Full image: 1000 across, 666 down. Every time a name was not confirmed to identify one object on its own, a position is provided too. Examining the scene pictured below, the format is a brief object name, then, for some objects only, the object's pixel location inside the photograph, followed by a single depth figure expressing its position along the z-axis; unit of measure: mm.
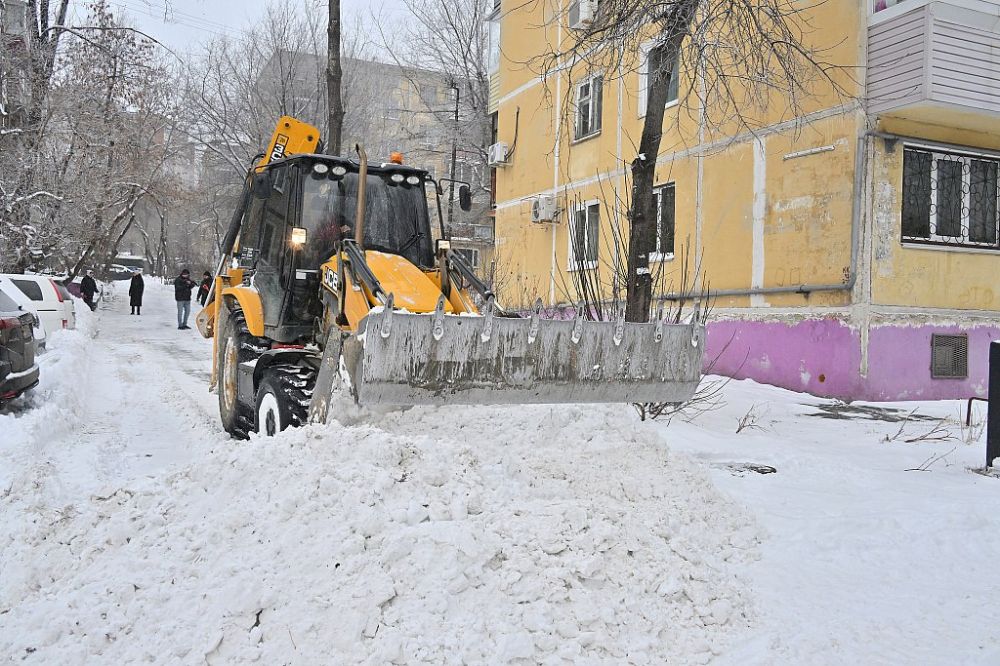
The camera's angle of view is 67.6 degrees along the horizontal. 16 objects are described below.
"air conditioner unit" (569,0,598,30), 13602
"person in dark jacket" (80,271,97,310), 26109
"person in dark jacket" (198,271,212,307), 21505
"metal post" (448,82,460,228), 28688
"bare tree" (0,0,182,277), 19516
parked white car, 13531
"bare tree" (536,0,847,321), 7730
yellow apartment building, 9688
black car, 7754
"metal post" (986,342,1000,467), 5969
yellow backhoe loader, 5109
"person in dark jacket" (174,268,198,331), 21562
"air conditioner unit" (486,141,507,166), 18438
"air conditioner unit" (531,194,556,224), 16438
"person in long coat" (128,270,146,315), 27844
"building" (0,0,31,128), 18375
